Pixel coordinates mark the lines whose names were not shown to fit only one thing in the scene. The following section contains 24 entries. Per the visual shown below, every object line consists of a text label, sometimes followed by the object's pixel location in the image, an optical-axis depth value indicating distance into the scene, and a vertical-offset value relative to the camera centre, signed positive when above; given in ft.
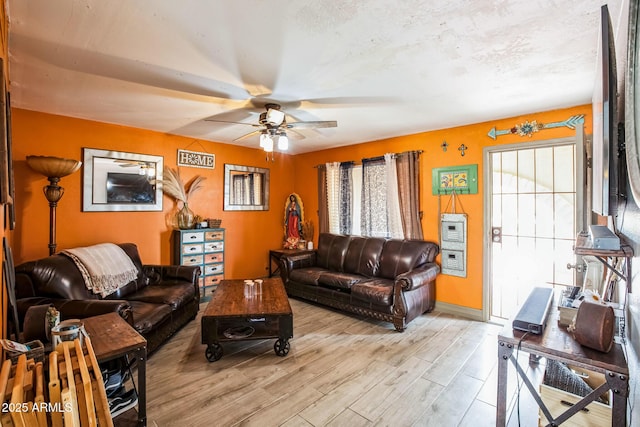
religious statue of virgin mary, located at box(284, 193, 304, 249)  17.93 -0.40
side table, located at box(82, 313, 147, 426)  5.08 -2.35
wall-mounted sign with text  14.17 +2.80
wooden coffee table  8.38 -3.19
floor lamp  9.55 +1.42
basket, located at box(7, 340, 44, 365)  4.44 -2.20
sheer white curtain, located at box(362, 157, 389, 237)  14.83 +0.83
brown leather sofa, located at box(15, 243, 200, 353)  7.50 -2.48
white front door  10.93 -0.17
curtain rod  13.45 +2.95
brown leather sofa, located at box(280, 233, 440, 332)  10.81 -2.73
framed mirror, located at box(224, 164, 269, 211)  15.99 +1.53
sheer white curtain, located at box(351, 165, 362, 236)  15.86 +0.76
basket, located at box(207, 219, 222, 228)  14.55 -0.42
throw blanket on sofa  9.15 -1.76
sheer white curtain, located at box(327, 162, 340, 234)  16.71 +1.15
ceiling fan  9.00 +2.90
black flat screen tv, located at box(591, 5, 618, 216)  3.75 +1.30
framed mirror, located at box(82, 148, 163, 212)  11.55 +1.41
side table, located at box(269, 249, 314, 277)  15.99 -2.23
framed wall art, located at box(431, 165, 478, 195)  12.01 +1.52
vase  13.78 -0.17
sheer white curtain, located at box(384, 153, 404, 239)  14.17 +0.74
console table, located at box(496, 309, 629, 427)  3.83 -2.05
